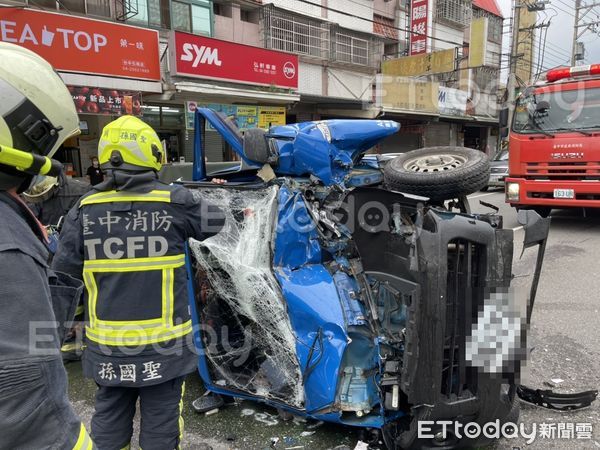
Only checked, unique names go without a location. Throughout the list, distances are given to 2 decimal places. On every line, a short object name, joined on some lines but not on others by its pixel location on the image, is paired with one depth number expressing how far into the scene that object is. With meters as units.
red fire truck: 6.97
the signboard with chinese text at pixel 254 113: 11.80
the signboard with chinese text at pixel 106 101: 8.75
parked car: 13.03
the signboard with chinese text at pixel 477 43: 16.42
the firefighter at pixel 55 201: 3.48
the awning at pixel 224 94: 10.33
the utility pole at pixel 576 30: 24.79
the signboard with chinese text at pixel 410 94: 17.00
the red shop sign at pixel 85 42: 7.91
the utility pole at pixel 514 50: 15.70
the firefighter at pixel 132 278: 1.83
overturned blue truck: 1.97
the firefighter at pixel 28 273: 0.90
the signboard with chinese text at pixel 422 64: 15.73
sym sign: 10.13
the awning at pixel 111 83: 8.68
